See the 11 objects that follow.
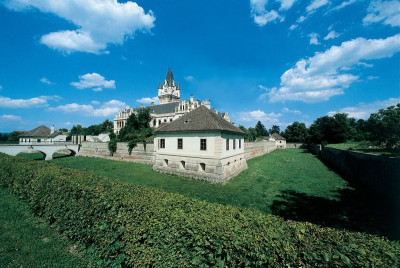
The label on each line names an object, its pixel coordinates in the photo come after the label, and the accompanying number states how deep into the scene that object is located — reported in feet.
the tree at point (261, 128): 427.82
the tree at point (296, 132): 282.97
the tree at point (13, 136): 236.24
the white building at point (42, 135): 174.60
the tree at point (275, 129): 490.49
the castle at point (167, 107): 180.65
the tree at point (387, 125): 53.57
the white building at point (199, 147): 51.93
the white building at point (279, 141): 249.96
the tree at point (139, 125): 116.00
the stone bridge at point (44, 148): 96.59
